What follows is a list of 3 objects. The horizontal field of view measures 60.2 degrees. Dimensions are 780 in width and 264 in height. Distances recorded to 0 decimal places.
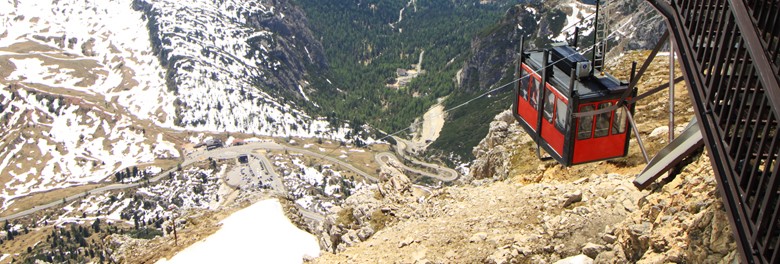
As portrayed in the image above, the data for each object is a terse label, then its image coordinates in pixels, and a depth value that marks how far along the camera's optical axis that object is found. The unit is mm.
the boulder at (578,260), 19266
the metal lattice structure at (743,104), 11156
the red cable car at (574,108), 22656
